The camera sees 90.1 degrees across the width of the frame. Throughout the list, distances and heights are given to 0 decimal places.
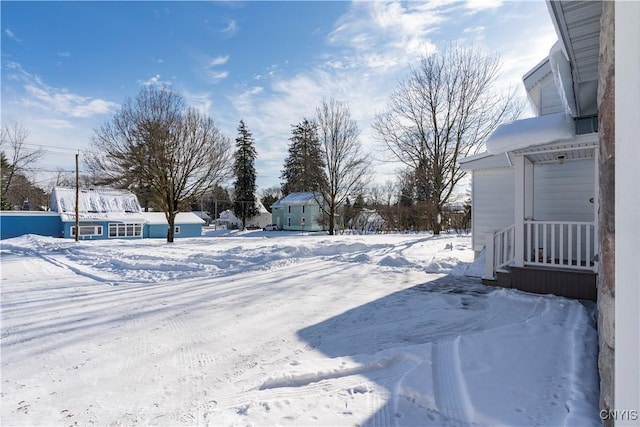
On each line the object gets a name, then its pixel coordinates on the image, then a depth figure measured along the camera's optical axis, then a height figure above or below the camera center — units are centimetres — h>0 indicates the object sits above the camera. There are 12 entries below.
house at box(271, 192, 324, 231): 3522 +28
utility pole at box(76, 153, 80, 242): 1871 +176
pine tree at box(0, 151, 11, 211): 2733 +347
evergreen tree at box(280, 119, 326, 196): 2506 +508
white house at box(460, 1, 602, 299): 372 +118
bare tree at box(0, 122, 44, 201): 2502 +512
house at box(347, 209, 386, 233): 3075 -51
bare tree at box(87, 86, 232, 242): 1712 +369
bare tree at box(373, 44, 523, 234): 1736 +589
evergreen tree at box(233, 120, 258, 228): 3756 +445
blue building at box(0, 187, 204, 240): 2386 -39
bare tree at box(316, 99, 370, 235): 2456 +515
